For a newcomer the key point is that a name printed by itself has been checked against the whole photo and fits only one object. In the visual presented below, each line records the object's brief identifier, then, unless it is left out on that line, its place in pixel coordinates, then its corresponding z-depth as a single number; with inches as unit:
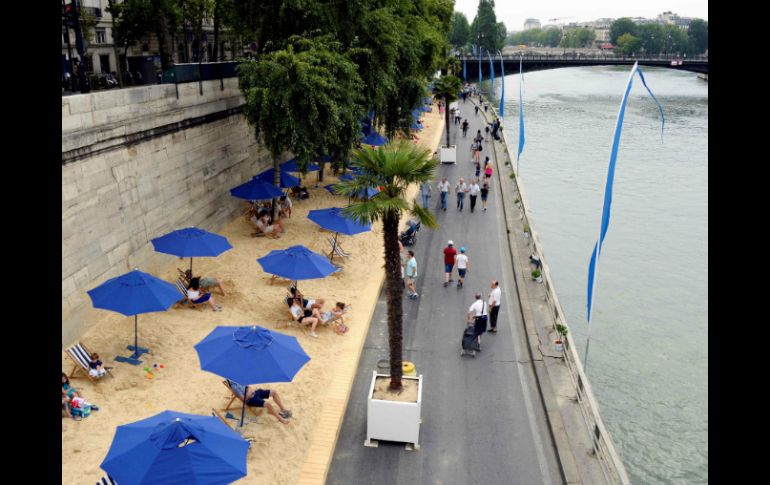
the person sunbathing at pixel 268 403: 457.4
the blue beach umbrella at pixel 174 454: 320.5
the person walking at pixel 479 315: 575.5
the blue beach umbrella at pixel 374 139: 1250.0
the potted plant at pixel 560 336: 554.0
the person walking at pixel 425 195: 1058.1
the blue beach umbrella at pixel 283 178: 955.3
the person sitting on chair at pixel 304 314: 613.3
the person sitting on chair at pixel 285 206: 992.6
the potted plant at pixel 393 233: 427.5
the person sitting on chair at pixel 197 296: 639.1
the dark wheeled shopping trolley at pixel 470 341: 561.3
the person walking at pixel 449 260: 721.6
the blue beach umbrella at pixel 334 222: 770.8
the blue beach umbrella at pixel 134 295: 513.0
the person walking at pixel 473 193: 1039.0
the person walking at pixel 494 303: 605.3
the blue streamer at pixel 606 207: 483.5
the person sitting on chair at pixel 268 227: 895.7
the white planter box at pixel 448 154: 1476.4
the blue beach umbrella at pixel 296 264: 626.2
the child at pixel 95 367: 493.7
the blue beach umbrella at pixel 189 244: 644.7
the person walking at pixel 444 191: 1061.8
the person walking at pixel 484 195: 1072.2
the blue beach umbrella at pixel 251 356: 422.0
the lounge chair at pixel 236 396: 459.5
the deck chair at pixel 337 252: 820.2
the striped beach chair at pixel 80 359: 495.6
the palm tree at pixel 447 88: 1556.1
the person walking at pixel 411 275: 690.2
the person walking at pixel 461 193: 1059.9
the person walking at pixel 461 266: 718.5
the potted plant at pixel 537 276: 724.7
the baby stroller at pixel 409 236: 874.1
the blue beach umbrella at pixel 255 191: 868.0
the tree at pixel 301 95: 797.2
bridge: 3169.3
